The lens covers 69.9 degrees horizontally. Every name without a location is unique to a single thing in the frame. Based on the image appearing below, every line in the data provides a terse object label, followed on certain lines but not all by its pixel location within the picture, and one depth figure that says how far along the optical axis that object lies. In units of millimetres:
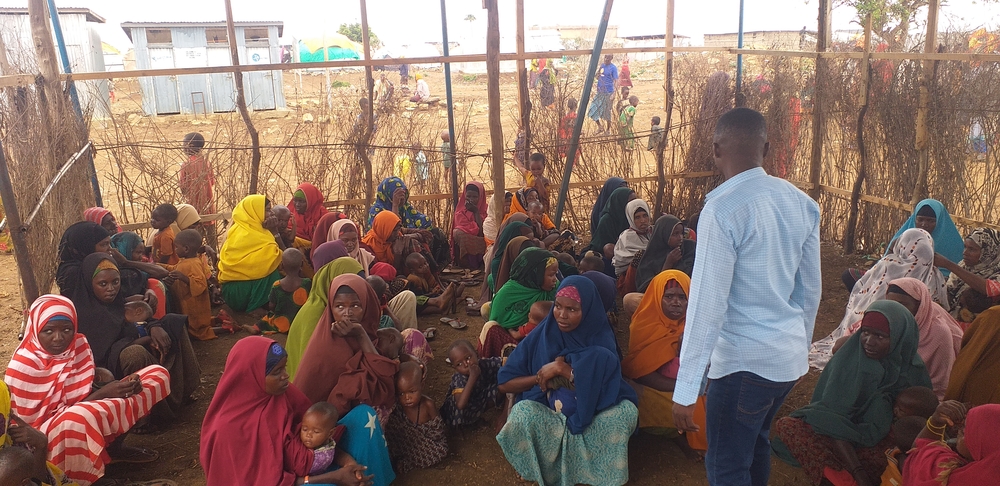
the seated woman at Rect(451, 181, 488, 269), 7285
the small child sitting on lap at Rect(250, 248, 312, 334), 5754
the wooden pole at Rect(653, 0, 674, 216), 7949
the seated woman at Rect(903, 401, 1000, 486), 2760
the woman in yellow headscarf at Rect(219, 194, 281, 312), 6078
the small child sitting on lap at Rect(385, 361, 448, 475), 3871
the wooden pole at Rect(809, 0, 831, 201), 7250
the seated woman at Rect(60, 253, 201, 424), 4242
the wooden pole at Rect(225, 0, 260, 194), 7062
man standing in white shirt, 2418
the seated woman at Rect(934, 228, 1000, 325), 5121
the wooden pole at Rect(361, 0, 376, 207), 7477
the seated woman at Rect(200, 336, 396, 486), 3232
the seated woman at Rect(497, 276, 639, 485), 3674
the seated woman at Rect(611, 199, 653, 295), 6188
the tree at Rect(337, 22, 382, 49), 37625
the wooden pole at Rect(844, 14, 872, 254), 6712
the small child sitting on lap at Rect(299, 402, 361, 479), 3289
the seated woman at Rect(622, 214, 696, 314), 5629
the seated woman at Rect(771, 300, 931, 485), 3514
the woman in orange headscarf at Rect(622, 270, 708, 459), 3982
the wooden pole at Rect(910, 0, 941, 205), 6117
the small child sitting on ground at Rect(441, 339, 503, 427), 4164
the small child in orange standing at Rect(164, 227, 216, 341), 5527
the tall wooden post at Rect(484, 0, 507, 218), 6203
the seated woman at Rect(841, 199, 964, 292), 5242
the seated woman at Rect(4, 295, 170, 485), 3488
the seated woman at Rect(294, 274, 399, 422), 3729
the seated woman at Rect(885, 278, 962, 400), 4000
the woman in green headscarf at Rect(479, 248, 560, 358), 4816
